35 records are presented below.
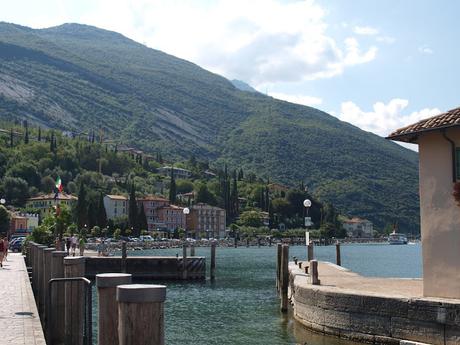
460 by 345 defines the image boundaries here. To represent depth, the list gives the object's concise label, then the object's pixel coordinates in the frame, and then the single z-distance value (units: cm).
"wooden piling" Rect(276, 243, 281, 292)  3255
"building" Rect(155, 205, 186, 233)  18400
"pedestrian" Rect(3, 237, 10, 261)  3298
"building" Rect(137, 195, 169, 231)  18175
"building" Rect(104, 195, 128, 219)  17425
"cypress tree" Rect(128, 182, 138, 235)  14225
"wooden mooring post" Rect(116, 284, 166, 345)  551
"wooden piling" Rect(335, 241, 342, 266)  4035
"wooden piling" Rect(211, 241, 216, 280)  4664
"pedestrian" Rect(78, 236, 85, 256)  5239
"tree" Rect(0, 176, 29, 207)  15925
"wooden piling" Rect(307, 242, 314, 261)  3448
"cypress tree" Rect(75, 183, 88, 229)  12498
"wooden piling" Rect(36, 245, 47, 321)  2138
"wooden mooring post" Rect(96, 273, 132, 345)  679
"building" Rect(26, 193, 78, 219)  15290
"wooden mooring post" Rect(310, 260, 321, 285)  2278
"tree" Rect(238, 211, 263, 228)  19250
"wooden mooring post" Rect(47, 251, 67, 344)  1362
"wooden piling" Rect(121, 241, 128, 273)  4684
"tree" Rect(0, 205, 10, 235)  6025
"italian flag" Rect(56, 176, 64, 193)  5542
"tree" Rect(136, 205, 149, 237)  14662
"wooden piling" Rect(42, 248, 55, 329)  1750
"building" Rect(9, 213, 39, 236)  9862
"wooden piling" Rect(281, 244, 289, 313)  2811
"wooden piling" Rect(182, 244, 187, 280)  4672
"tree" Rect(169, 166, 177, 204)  19388
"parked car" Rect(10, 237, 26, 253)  5981
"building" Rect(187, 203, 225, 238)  19112
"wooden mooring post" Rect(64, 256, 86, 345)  1191
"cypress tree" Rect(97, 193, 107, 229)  12895
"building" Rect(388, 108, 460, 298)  1739
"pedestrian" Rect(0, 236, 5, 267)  3155
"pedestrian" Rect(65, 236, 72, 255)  5308
